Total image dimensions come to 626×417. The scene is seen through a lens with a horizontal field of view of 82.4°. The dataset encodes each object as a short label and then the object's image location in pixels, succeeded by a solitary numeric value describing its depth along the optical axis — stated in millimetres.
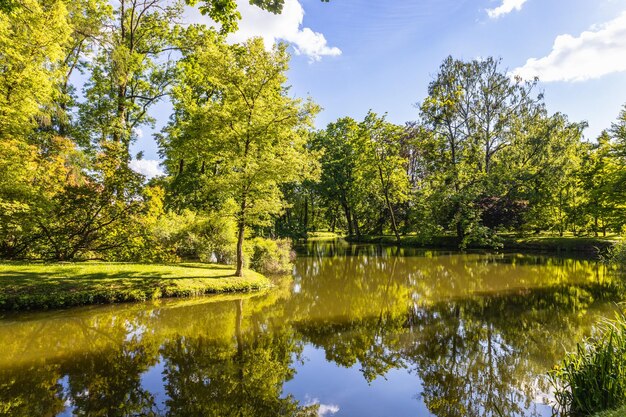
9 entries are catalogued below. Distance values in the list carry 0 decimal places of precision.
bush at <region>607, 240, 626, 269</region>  16797
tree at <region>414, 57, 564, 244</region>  35531
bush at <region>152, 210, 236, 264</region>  17906
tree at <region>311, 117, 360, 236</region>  46688
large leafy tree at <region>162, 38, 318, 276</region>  14680
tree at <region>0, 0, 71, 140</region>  14211
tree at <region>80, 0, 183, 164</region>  18922
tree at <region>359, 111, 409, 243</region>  38344
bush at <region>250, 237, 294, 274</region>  20078
